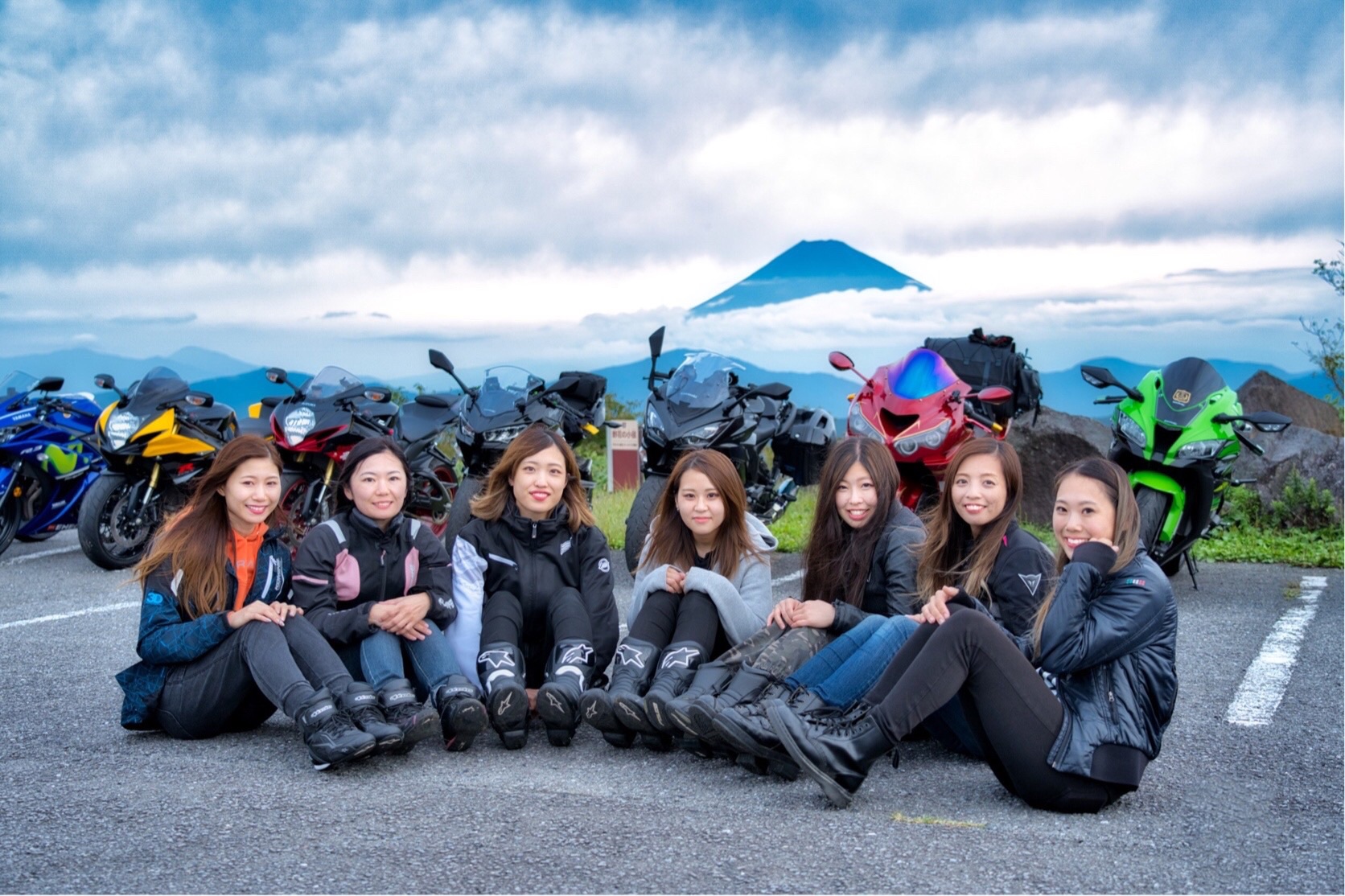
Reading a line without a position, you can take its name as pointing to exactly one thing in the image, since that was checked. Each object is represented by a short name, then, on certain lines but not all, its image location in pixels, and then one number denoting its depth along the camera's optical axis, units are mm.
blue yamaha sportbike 8812
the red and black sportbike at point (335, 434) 8133
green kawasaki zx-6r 6969
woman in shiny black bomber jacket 3350
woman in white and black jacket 4504
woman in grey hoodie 3984
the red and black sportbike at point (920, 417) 6523
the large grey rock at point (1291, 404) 13508
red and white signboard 13328
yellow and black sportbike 8242
